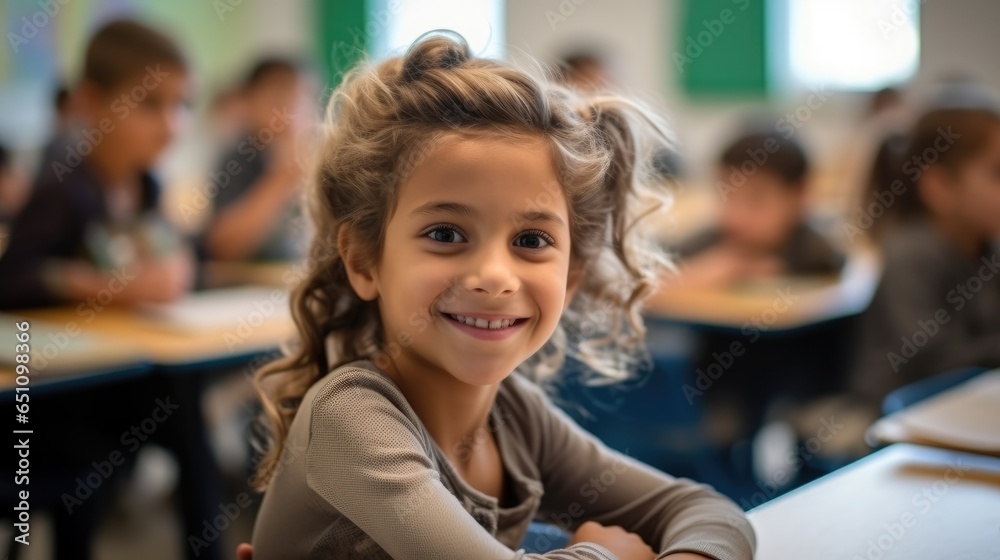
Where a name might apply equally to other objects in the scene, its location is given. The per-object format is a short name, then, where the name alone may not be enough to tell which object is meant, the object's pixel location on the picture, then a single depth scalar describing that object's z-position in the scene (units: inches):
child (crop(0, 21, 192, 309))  97.4
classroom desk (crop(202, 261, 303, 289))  114.3
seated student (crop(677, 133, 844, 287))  121.3
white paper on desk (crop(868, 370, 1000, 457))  51.6
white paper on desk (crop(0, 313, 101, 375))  71.7
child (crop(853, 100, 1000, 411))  95.0
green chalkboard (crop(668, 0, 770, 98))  251.4
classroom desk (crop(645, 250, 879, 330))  98.9
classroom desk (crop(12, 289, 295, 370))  81.5
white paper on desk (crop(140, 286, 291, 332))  89.9
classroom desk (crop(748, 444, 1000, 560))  39.0
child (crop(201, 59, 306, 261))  140.5
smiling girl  36.9
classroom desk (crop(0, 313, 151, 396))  70.3
